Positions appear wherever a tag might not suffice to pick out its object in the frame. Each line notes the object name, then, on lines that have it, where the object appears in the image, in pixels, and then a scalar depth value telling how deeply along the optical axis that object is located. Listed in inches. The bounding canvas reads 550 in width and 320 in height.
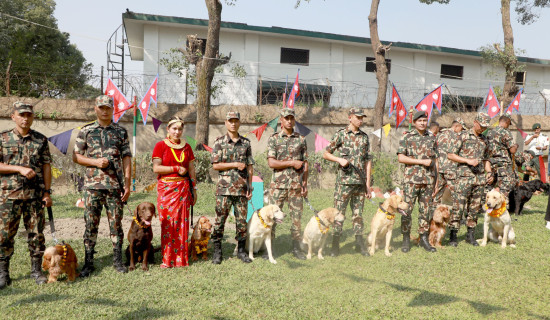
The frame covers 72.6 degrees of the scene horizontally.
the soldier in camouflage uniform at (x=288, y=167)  213.3
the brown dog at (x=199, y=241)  213.3
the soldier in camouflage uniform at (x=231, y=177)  202.5
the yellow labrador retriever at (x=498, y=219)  240.5
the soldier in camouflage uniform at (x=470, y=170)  241.0
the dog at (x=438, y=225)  241.0
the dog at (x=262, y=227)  204.8
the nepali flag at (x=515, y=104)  534.9
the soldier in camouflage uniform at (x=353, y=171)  220.8
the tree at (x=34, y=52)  458.9
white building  644.7
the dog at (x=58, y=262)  171.8
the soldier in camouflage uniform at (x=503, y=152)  308.2
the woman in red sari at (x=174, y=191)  189.6
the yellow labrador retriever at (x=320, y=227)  214.1
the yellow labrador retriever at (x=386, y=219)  221.6
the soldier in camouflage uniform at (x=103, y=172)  179.5
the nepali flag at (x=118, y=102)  394.9
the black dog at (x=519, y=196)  350.6
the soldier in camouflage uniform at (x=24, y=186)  167.0
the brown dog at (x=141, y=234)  189.6
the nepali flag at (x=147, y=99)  402.3
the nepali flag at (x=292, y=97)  451.5
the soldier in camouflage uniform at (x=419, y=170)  226.1
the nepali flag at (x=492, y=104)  510.9
